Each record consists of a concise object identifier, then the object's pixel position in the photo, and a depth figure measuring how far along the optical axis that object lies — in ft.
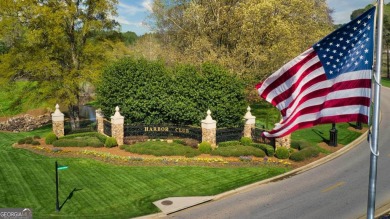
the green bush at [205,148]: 76.33
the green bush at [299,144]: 80.62
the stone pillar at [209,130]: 80.89
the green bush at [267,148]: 75.20
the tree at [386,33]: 198.08
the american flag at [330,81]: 24.82
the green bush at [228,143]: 82.17
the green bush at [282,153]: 73.46
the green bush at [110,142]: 82.17
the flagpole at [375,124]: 22.77
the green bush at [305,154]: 72.49
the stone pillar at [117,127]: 85.05
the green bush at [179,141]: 84.70
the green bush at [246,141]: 81.58
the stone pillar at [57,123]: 93.56
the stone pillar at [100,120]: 99.55
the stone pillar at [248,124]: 86.99
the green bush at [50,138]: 86.02
